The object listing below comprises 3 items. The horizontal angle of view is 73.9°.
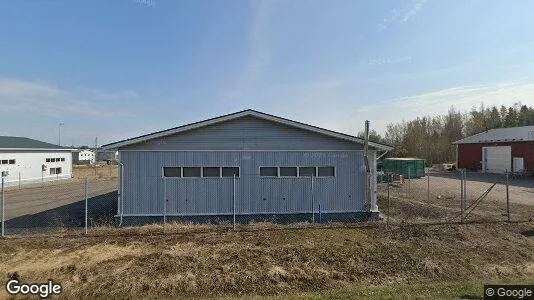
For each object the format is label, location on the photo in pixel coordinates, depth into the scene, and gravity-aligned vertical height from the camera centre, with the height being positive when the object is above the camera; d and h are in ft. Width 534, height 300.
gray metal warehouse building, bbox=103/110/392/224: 45.42 -1.43
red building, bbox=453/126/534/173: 122.21 +3.81
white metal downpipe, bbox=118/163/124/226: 44.88 -3.85
